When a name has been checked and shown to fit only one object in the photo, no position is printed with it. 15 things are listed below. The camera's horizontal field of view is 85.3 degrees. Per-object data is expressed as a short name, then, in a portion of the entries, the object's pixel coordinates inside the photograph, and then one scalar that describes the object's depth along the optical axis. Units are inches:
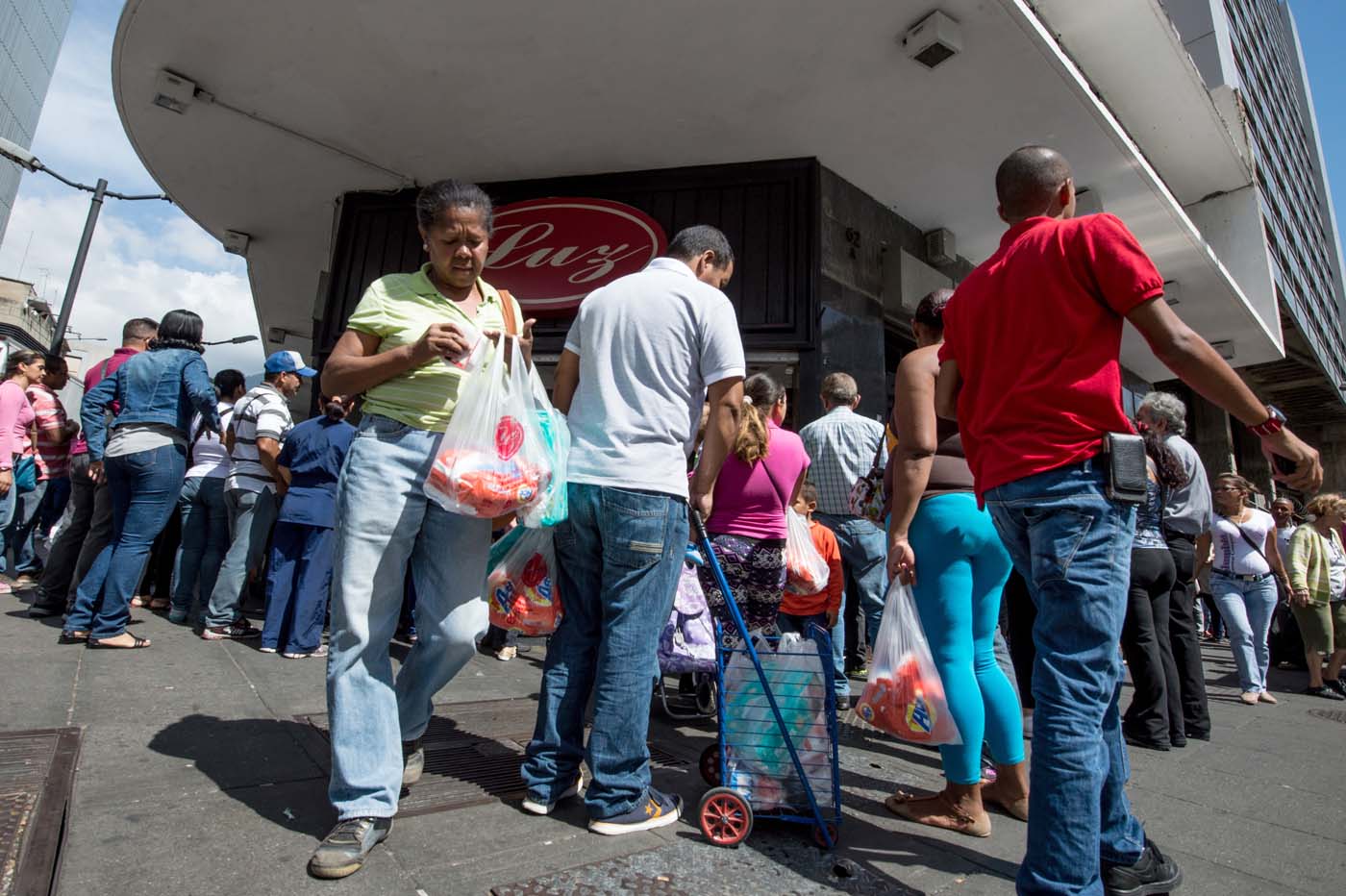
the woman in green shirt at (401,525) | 78.9
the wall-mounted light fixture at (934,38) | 216.5
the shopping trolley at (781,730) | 89.0
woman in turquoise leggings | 96.0
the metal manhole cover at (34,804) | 65.4
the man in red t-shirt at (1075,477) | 67.2
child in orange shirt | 164.1
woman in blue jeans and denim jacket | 156.2
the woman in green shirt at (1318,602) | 243.9
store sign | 300.8
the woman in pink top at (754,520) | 141.3
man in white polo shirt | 85.9
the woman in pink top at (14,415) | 218.7
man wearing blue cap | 190.2
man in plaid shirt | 181.6
